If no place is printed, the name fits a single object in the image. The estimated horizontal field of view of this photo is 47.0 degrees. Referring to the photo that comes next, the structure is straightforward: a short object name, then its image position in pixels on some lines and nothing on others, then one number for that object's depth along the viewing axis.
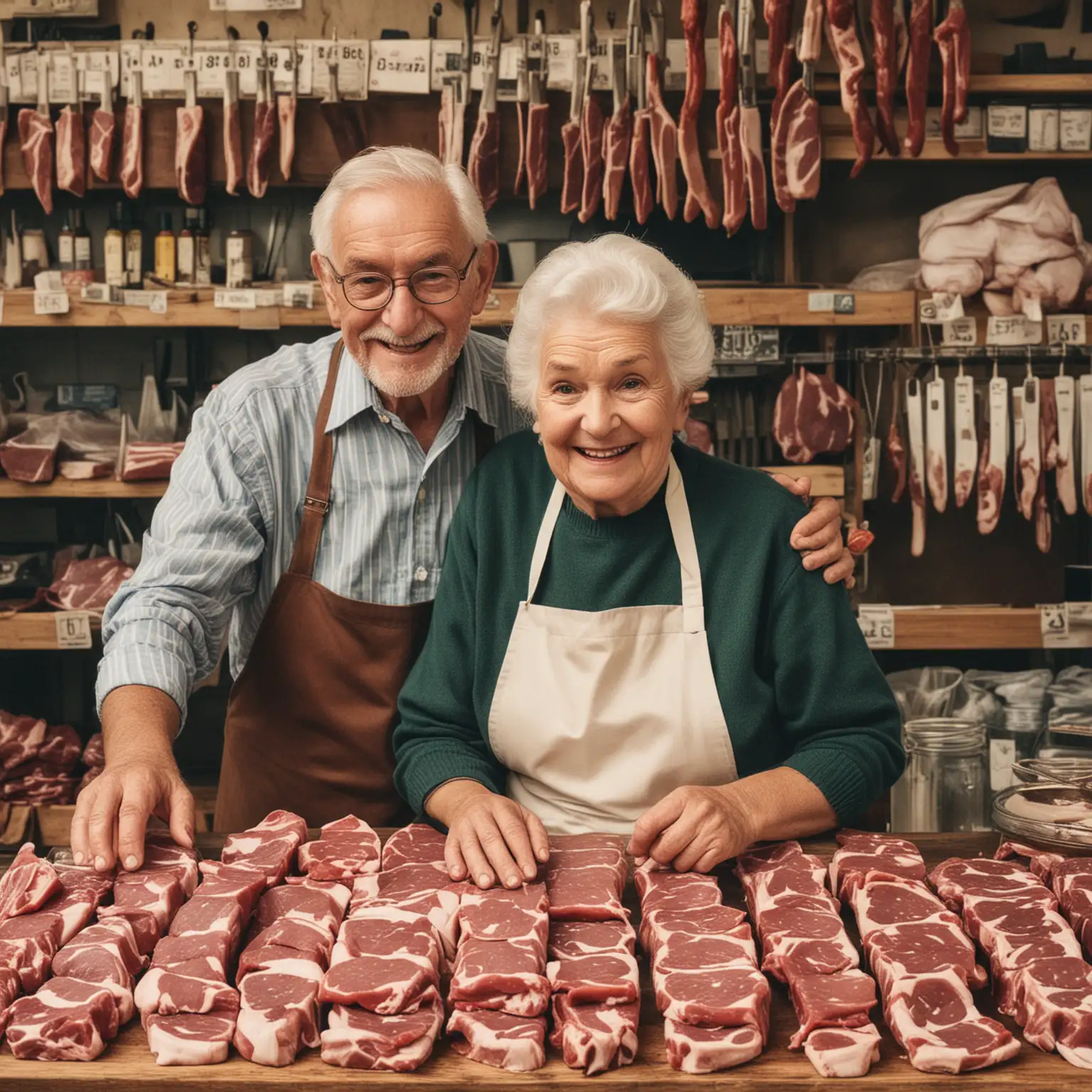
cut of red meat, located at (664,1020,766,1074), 1.56
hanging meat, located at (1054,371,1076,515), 4.42
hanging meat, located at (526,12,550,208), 4.50
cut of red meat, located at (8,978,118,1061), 1.59
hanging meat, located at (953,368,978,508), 4.39
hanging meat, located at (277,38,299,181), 4.51
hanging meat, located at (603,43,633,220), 4.45
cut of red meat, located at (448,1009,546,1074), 1.58
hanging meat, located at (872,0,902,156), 4.39
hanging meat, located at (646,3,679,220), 4.43
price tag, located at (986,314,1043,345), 4.38
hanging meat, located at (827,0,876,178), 4.31
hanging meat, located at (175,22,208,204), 4.55
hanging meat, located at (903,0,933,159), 4.37
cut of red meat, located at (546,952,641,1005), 1.66
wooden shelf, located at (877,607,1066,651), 4.43
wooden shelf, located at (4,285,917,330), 4.31
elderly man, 2.49
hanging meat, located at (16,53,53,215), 4.58
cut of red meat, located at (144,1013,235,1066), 1.58
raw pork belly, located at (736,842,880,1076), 1.57
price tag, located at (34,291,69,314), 4.46
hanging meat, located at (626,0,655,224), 4.43
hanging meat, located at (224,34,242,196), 4.52
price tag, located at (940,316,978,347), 4.39
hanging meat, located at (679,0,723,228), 4.32
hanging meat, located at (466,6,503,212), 4.47
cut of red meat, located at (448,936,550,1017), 1.65
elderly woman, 2.21
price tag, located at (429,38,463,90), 4.50
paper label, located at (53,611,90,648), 4.54
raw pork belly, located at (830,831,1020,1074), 1.58
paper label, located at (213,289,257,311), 4.44
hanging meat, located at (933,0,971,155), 4.33
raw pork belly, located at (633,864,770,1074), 1.58
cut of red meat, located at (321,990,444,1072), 1.58
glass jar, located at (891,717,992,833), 3.77
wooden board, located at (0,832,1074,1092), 1.55
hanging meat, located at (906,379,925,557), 4.47
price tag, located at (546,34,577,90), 4.52
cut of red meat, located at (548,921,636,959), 1.80
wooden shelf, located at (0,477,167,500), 4.57
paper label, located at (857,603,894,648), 4.46
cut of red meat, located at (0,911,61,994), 1.75
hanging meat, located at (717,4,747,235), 4.32
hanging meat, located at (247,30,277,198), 4.54
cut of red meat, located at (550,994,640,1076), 1.56
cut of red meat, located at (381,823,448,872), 2.11
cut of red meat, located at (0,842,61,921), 1.92
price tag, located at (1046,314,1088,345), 4.39
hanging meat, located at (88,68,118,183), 4.58
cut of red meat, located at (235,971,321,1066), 1.58
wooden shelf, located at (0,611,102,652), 4.55
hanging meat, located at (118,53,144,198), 4.58
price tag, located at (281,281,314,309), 4.40
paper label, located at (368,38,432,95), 4.50
